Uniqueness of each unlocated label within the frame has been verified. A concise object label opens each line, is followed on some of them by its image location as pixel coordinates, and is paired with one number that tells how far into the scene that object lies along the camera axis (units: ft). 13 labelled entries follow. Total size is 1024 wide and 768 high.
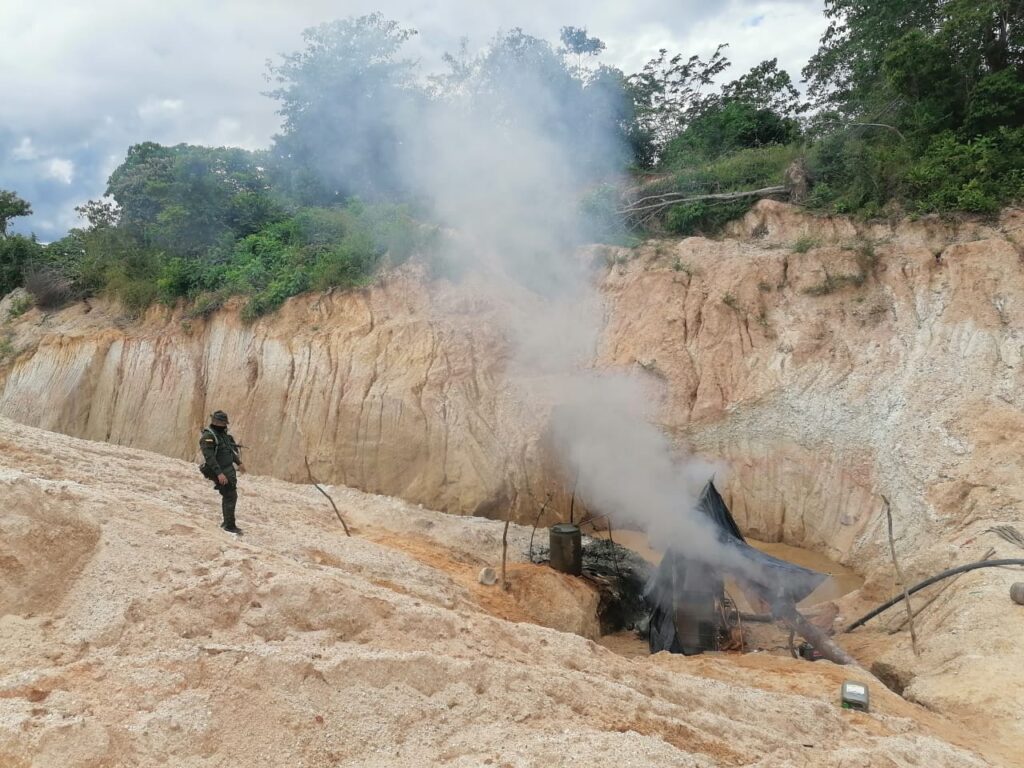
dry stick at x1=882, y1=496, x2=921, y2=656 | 16.34
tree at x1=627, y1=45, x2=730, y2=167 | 51.21
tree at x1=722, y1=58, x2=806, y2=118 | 47.08
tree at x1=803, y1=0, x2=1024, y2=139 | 28.02
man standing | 17.06
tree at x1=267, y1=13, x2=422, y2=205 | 45.75
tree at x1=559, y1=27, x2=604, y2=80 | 50.26
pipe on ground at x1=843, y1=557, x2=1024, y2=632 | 16.89
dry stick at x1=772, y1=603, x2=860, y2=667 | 16.63
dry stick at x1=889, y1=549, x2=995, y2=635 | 17.88
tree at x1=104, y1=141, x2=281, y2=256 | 39.45
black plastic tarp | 17.89
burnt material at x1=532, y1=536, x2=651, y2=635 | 21.94
